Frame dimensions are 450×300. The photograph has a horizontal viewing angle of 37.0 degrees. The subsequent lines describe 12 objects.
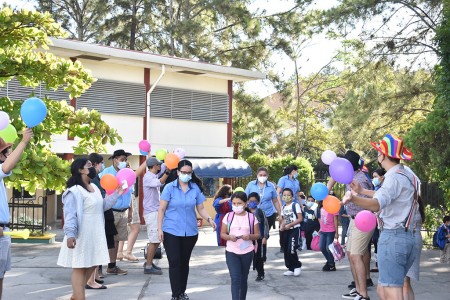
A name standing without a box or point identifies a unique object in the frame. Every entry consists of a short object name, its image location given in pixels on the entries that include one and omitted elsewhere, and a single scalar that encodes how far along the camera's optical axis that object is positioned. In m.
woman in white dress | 7.21
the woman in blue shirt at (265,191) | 12.34
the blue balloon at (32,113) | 6.25
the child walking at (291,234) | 10.88
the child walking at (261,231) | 10.03
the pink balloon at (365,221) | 6.43
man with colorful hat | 6.21
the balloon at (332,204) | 6.45
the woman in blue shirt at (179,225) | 8.62
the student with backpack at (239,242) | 7.80
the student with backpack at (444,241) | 12.73
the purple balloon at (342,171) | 6.04
